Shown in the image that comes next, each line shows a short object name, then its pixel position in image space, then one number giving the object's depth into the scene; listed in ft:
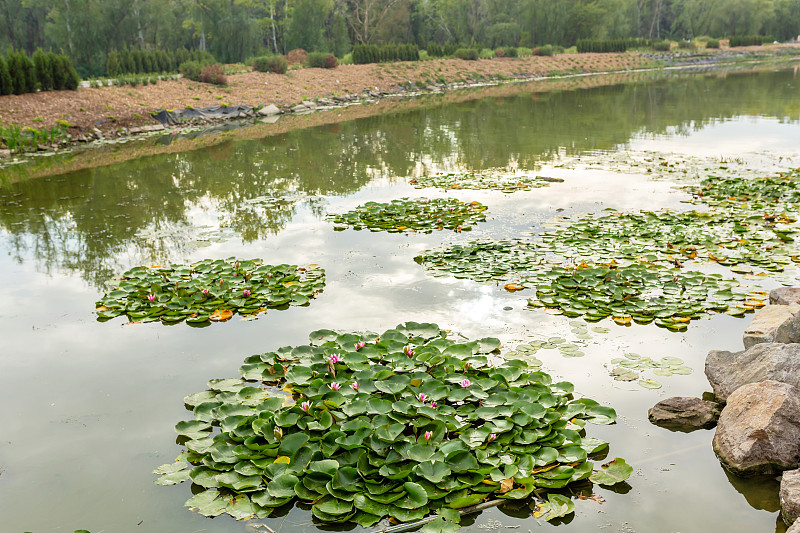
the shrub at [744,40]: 192.34
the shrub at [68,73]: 59.78
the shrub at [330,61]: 102.01
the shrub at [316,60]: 101.65
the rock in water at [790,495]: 8.73
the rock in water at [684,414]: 11.48
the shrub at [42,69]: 57.88
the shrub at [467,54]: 129.29
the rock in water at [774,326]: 12.89
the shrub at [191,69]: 79.25
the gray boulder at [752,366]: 11.21
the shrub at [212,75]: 78.54
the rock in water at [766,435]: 9.87
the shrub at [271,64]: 91.91
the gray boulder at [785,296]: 15.10
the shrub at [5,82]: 54.34
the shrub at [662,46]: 174.75
